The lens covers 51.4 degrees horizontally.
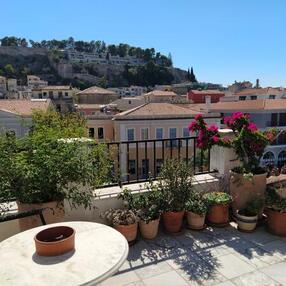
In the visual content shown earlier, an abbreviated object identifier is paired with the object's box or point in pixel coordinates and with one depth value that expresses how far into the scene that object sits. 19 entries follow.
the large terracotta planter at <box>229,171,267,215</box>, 3.53
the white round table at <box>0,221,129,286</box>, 1.48
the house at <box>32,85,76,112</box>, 52.63
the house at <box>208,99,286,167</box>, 23.72
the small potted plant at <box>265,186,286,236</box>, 3.20
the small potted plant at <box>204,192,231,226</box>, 3.40
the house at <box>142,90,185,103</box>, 45.73
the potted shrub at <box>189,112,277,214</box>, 3.54
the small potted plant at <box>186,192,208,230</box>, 3.28
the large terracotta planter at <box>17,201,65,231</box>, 2.65
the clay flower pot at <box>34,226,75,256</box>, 1.67
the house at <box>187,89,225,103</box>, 46.78
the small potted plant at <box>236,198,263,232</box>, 3.29
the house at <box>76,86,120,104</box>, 47.66
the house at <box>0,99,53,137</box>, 21.25
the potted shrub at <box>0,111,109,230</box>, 2.57
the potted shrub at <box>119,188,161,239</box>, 3.09
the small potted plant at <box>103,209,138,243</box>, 2.95
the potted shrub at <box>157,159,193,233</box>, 3.23
